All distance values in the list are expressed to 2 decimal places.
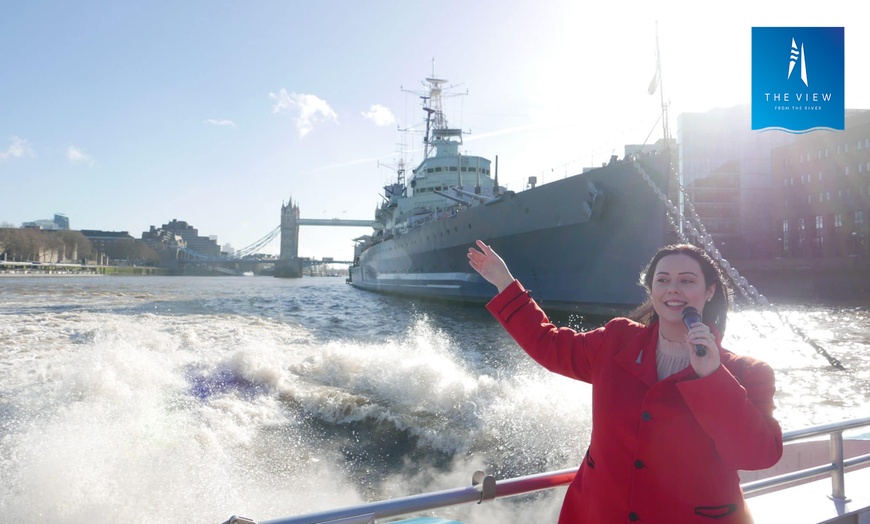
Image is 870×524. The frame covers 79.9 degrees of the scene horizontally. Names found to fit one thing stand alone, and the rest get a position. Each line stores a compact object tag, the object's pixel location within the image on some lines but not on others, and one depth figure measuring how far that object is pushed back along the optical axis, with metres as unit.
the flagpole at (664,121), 14.09
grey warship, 16.67
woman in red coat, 1.16
